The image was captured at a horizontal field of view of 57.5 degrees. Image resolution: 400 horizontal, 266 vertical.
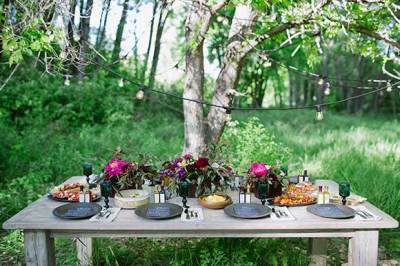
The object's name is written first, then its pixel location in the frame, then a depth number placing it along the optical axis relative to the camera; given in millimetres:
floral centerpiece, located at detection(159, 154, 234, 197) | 2373
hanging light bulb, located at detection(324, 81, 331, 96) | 2776
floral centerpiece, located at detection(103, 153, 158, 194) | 2400
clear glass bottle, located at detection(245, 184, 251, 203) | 2265
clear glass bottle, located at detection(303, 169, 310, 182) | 2717
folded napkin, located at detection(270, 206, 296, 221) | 1993
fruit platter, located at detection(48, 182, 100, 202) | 2338
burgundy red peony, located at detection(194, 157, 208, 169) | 2398
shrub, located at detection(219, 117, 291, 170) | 4250
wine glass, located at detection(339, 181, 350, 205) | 2203
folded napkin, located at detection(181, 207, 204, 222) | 1974
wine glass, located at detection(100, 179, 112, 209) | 2170
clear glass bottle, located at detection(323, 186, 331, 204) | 2242
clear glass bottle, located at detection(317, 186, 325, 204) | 2244
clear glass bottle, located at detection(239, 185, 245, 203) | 2266
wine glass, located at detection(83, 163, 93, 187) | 2629
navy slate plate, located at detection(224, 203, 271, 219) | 2006
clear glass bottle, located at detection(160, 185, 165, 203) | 2275
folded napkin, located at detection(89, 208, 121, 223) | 1961
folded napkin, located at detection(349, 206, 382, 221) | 1998
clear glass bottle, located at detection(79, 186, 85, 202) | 2266
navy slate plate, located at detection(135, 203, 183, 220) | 1998
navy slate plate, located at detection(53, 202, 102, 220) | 1987
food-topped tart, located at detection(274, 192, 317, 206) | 2244
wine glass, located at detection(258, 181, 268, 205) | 2174
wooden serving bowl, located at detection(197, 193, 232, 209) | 2188
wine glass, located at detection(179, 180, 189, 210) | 2168
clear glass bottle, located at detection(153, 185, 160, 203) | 2268
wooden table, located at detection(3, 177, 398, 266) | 1908
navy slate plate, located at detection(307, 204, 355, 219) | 2007
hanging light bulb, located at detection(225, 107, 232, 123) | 2745
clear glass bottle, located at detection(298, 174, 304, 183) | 2717
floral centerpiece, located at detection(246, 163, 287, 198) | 2312
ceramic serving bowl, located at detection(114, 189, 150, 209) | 2203
